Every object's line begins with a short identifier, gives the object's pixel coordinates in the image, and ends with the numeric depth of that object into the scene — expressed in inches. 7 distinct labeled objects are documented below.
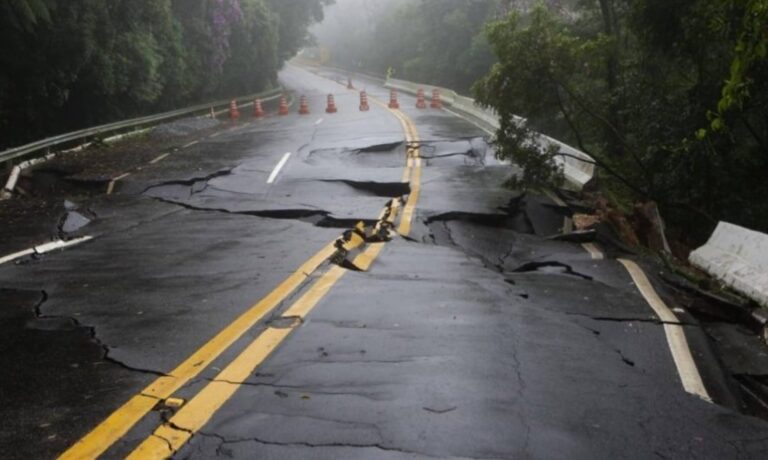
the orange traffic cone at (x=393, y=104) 1195.9
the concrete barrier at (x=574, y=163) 486.0
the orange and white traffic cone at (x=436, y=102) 1216.0
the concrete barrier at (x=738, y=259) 277.0
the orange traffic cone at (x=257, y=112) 1164.8
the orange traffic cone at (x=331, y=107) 1153.1
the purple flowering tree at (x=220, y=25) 1244.5
